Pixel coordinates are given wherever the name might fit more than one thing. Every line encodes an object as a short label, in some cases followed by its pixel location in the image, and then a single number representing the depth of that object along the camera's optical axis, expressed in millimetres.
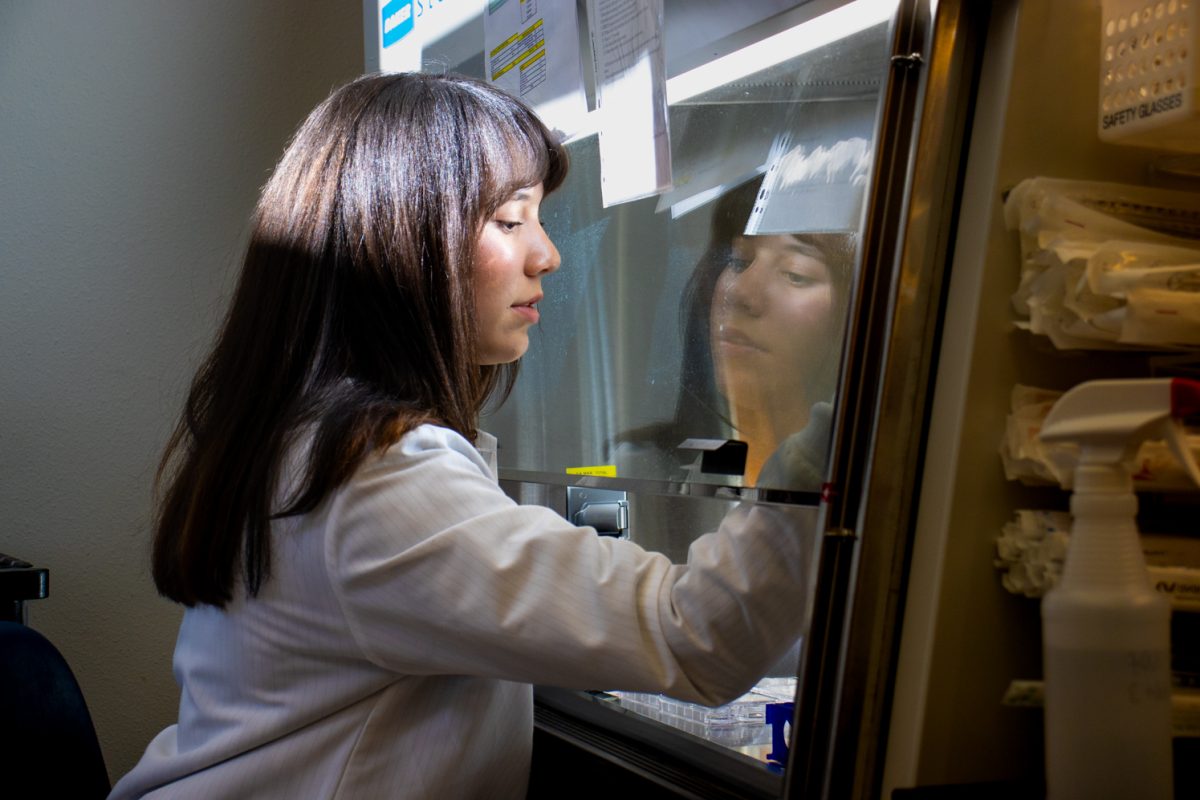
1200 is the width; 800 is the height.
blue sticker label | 1749
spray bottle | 574
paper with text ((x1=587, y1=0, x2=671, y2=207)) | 1180
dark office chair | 1138
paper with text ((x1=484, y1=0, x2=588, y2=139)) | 1329
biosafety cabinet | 751
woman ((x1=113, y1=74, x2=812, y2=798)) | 816
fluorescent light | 914
